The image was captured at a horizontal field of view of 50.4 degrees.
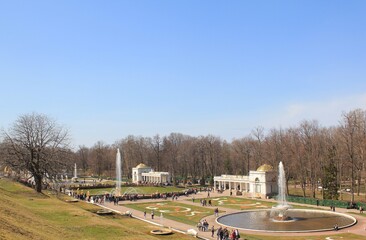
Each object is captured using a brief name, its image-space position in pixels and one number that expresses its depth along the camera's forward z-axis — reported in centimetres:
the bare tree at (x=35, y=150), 5372
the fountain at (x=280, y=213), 4950
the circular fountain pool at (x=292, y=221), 4355
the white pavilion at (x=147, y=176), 11344
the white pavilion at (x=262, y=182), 7969
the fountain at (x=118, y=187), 8256
